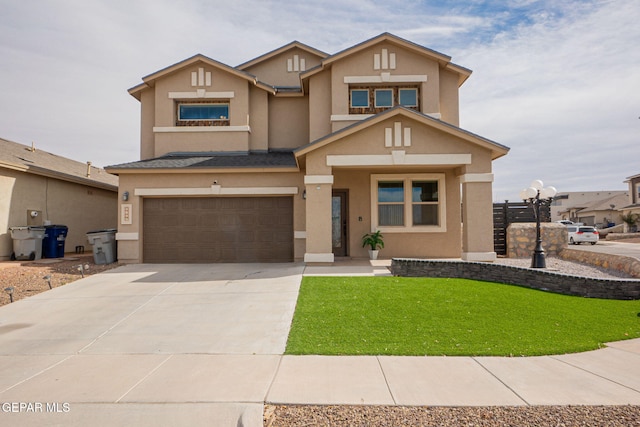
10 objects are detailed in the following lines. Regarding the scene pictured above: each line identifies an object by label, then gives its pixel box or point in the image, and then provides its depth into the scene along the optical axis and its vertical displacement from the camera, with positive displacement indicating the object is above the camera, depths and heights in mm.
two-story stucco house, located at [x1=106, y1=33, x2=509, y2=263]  12062 +1851
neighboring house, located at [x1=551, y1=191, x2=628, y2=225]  50844 +2121
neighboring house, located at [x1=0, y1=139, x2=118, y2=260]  14445 +1227
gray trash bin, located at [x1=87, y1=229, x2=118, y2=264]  13391 -830
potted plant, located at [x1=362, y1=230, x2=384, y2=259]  13492 -754
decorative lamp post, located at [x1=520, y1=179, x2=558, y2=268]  12125 +828
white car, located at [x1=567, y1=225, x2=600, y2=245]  27266 -1062
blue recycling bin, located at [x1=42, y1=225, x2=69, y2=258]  15008 -728
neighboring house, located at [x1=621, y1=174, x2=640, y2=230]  41031 +3056
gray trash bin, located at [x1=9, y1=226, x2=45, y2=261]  14227 -707
